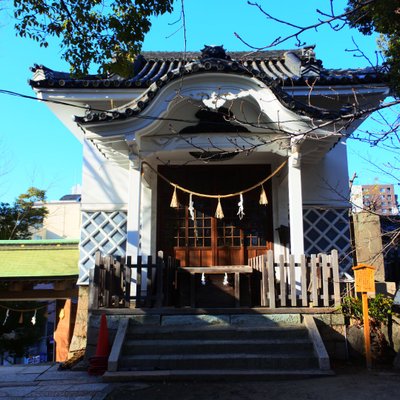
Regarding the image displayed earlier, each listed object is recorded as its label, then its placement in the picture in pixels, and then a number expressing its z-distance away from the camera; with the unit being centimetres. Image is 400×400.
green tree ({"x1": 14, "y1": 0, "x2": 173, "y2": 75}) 673
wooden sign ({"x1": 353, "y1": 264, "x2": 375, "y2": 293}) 667
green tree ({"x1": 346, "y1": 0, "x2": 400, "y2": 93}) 493
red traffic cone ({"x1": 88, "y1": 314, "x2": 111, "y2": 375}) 659
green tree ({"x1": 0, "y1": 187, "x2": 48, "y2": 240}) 2448
